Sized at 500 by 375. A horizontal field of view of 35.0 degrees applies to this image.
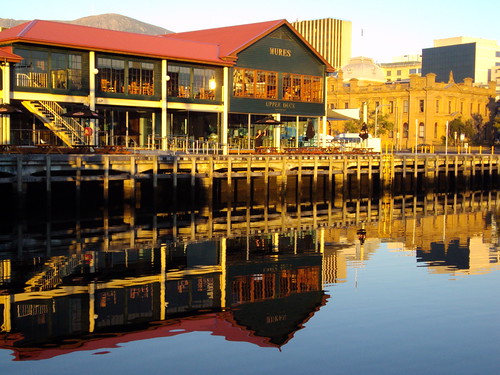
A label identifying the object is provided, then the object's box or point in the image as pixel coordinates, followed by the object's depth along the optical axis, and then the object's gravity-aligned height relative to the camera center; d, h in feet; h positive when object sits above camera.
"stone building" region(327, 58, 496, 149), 399.85 +29.42
